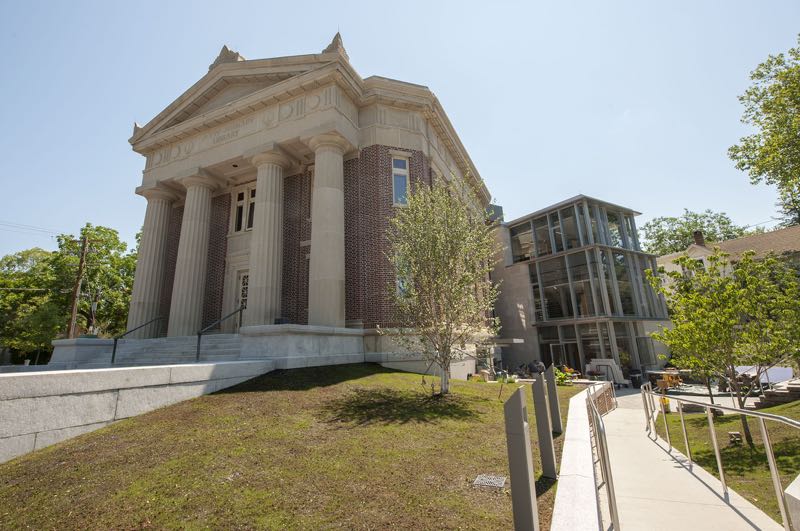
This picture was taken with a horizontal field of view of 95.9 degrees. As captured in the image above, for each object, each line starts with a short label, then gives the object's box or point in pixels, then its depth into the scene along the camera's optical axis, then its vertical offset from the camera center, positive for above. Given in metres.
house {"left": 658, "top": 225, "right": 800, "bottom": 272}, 29.90 +7.99
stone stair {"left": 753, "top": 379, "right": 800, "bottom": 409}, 13.47 -2.34
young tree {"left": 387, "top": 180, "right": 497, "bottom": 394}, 9.68 +1.92
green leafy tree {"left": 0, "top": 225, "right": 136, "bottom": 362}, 26.88 +5.33
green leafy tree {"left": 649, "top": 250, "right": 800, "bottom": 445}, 8.95 +0.35
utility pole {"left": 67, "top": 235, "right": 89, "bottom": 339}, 21.70 +4.15
